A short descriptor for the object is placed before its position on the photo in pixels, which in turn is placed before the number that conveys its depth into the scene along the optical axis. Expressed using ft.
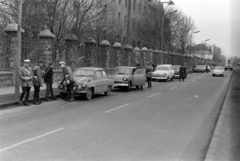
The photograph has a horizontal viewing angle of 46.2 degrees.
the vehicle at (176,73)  111.34
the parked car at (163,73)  93.17
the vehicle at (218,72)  136.87
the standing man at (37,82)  38.91
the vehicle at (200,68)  187.42
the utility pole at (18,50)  41.09
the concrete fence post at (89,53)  80.53
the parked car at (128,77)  58.49
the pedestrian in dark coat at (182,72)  97.55
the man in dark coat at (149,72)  67.72
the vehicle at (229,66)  255.17
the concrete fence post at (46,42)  63.26
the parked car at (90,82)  43.54
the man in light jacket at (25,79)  37.32
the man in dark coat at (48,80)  42.73
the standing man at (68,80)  42.49
